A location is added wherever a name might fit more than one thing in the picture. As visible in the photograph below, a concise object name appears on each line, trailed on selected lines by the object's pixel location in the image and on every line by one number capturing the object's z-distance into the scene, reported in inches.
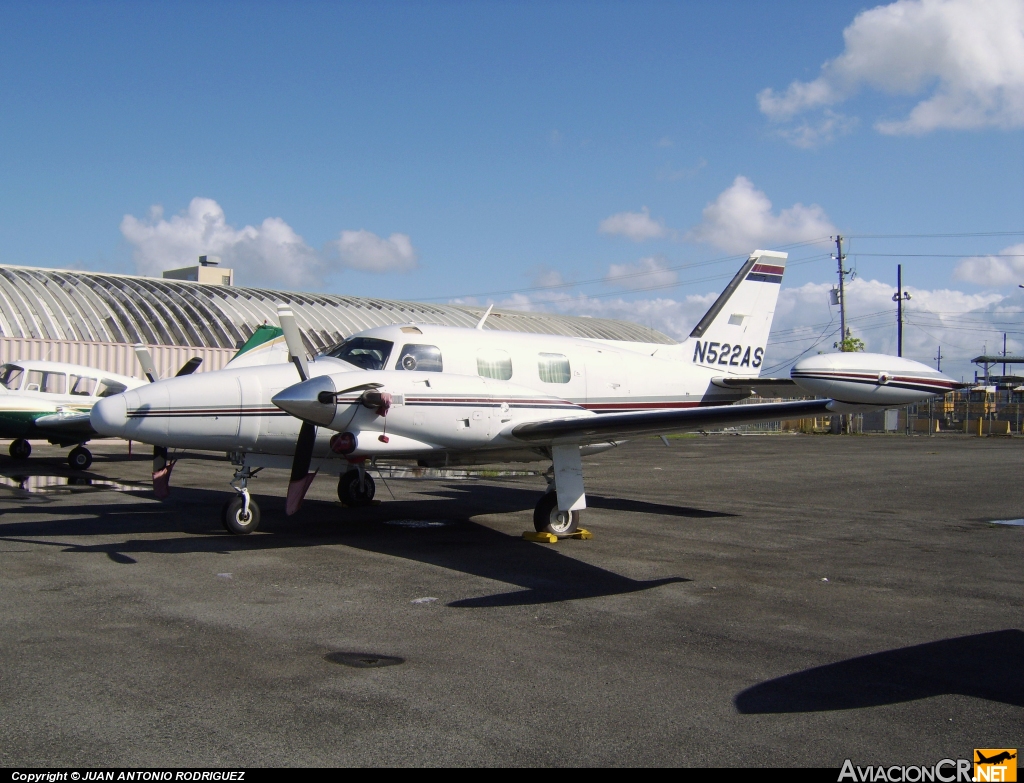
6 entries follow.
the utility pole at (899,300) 2430.5
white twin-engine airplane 405.1
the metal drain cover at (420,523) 522.3
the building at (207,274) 2082.9
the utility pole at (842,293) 2120.3
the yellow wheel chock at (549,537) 468.4
